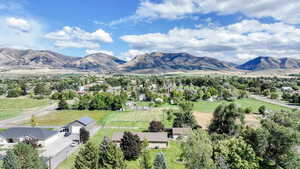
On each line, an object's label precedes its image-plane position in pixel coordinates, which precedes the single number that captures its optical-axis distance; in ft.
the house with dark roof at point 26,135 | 131.54
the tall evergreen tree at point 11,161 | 70.79
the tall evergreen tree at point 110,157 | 79.97
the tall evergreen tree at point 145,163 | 80.04
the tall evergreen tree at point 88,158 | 76.38
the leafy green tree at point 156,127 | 145.39
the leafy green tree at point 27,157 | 74.74
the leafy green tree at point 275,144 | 88.69
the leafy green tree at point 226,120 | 134.10
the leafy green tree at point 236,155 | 79.73
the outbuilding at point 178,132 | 138.20
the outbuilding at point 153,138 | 123.03
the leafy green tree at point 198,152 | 75.10
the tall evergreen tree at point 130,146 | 104.80
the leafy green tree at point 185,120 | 158.46
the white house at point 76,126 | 159.63
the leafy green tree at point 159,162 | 74.33
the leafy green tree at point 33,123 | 173.58
